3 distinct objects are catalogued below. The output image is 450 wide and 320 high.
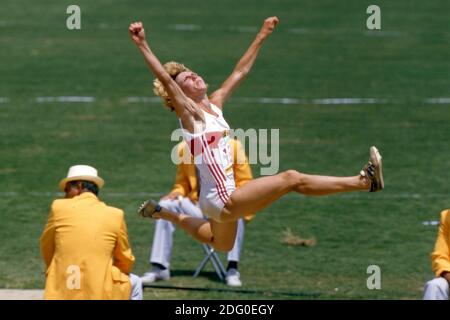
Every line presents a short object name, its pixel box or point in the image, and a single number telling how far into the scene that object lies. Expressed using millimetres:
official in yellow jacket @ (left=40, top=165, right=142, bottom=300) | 10891
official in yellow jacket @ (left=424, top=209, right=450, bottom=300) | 11117
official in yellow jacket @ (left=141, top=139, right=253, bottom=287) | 14164
